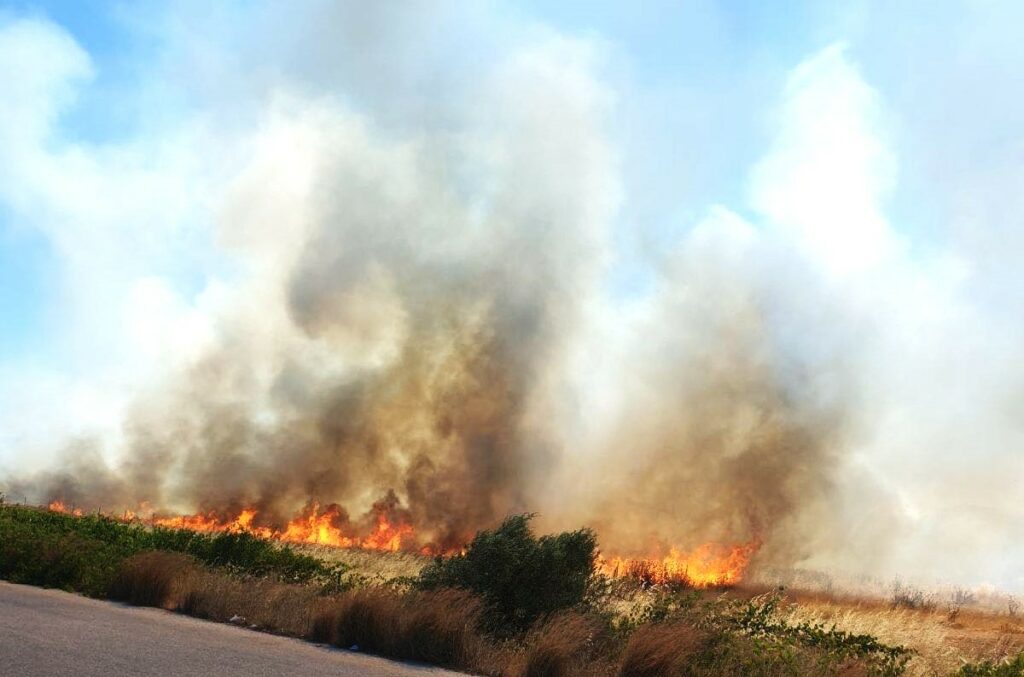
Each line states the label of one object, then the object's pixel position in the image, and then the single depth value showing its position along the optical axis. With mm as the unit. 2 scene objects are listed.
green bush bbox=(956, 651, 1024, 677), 12406
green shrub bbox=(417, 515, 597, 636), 14672
